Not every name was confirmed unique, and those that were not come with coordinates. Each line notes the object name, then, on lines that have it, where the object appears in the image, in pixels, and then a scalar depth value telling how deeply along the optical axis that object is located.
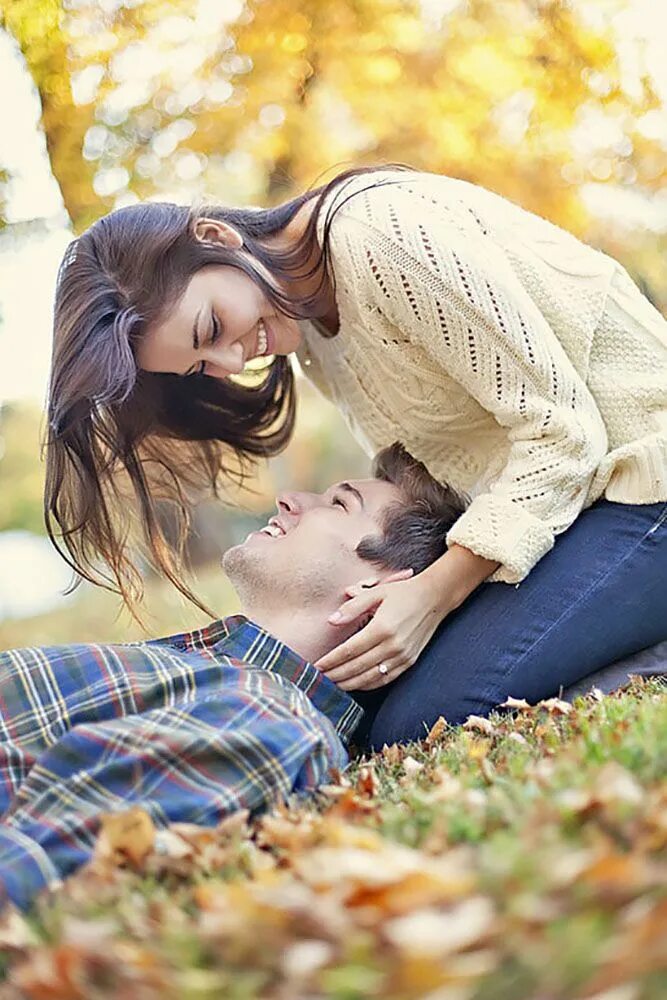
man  1.46
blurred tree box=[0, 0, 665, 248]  4.66
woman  2.20
